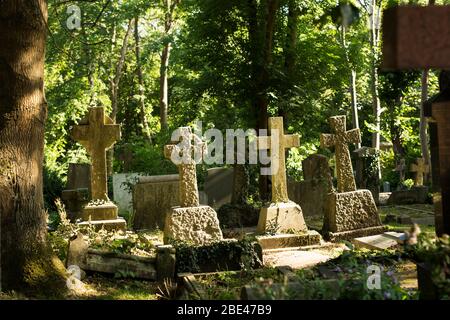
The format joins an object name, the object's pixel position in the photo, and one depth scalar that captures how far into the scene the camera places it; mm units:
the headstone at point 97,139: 10828
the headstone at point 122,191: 14102
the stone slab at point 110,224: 10075
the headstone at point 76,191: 13023
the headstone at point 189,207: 9203
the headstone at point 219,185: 14219
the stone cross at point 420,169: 20188
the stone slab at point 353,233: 10211
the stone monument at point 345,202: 10336
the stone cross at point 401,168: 21125
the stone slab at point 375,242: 8703
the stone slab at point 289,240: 9617
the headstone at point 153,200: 11852
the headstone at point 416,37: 2236
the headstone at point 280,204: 9898
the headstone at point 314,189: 13273
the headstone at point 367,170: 16125
